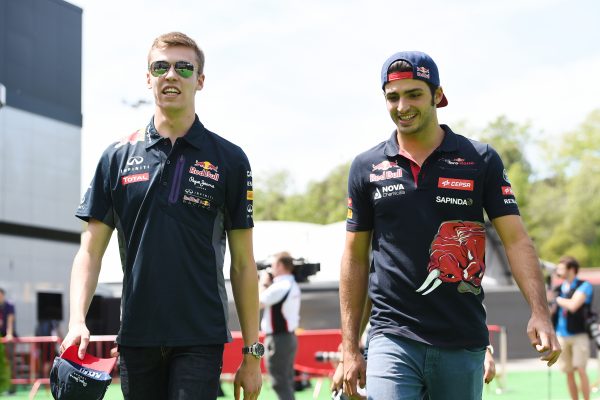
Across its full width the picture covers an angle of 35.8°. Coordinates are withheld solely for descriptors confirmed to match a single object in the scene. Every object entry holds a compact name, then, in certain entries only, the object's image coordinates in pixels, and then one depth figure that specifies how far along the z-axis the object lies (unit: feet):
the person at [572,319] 41.52
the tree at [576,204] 232.53
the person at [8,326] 55.93
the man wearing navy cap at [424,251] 13.91
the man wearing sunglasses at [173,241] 12.35
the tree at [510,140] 234.17
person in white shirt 35.19
